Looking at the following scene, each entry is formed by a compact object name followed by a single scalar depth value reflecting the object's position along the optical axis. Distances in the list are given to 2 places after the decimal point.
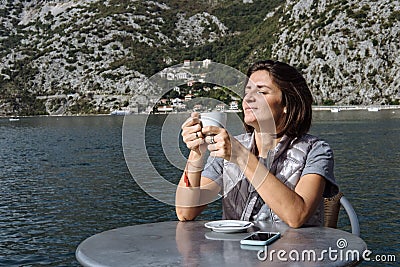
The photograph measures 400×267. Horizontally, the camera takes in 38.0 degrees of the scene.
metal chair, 4.81
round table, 3.23
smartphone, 3.48
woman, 3.88
